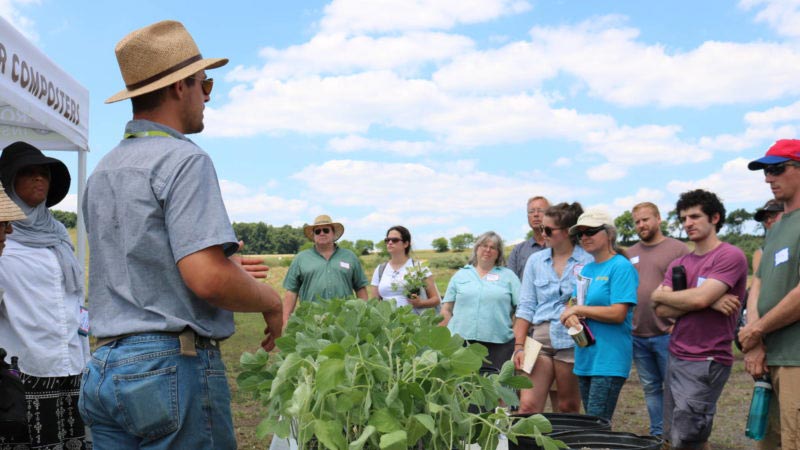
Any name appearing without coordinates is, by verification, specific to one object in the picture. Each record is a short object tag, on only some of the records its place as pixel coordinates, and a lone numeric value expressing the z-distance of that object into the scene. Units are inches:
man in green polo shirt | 237.6
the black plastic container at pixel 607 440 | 67.4
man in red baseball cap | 127.0
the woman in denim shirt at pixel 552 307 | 172.1
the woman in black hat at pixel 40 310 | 125.3
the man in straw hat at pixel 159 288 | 65.6
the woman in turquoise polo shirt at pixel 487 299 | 208.1
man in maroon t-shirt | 160.6
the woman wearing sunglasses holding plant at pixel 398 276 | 254.1
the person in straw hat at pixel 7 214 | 110.0
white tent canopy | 154.8
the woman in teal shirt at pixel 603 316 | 153.9
